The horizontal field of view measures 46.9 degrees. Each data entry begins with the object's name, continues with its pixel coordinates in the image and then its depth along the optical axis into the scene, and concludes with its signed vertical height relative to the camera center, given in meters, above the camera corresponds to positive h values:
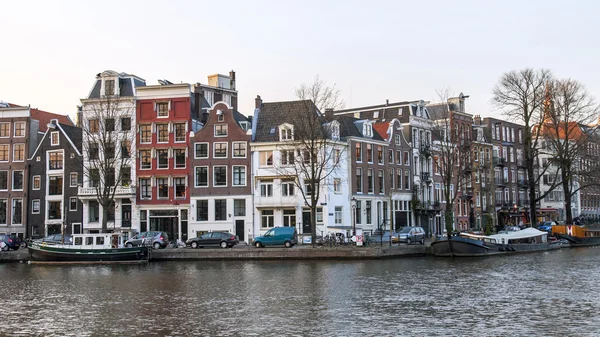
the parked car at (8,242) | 61.41 -0.55
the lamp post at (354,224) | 61.83 +0.36
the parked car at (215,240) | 59.41 -0.75
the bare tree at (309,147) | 58.81 +7.74
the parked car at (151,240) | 59.16 -0.58
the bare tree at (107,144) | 63.94 +8.85
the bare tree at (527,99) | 73.81 +13.49
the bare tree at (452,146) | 67.44 +8.82
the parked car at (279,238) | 58.69 -0.69
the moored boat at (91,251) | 53.34 -1.26
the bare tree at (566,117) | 73.06 +11.37
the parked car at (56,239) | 57.49 -0.38
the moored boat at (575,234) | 72.44 -1.15
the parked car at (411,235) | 59.97 -0.69
